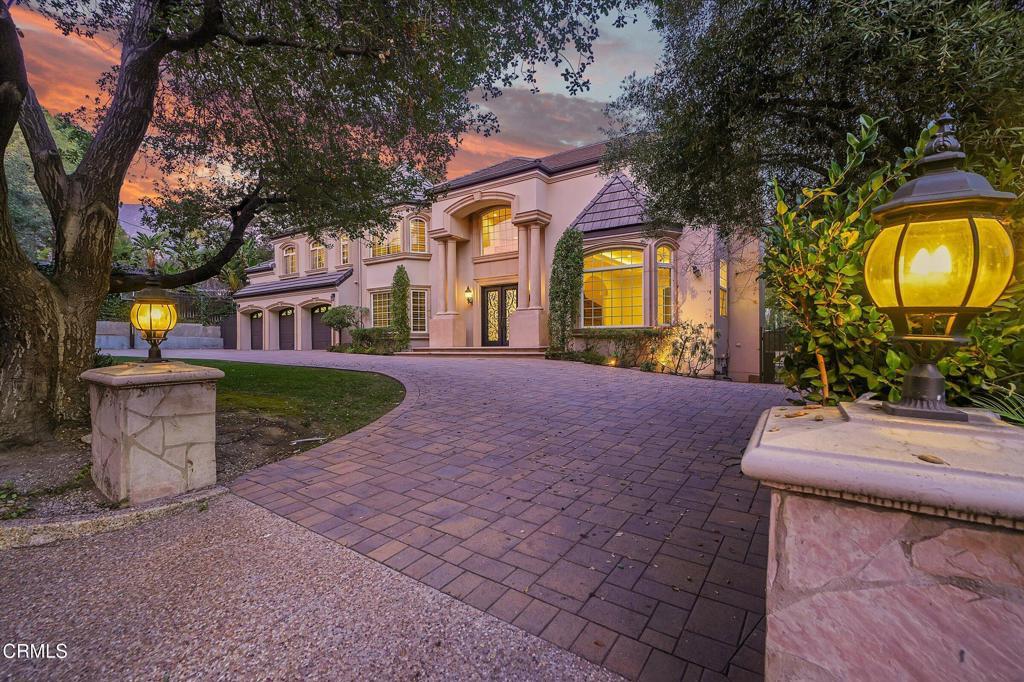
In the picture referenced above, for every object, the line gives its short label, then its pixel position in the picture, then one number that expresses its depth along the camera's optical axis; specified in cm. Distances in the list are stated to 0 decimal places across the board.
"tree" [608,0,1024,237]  300
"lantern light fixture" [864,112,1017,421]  134
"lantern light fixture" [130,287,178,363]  403
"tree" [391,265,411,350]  1861
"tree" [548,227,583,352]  1417
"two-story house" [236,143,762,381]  1279
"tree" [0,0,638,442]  429
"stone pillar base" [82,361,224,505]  326
